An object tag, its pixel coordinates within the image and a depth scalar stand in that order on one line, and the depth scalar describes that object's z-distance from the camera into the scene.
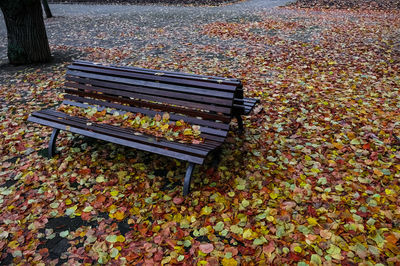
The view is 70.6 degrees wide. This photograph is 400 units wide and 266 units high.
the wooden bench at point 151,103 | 2.86
